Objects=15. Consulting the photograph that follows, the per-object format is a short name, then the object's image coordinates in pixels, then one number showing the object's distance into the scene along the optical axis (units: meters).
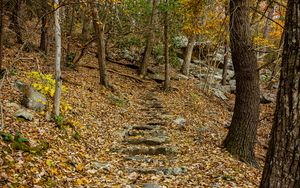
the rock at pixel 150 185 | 5.61
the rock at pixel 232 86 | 20.80
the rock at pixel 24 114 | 6.98
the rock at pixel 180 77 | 19.32
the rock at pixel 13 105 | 7.39
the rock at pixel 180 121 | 10.69
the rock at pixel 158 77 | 18.31
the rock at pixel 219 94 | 18.25
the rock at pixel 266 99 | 19.47
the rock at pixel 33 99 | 7.85
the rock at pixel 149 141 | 8.59
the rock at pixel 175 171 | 6.47
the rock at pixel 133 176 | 6.18
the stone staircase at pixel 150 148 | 6.77
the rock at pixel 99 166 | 6.44
